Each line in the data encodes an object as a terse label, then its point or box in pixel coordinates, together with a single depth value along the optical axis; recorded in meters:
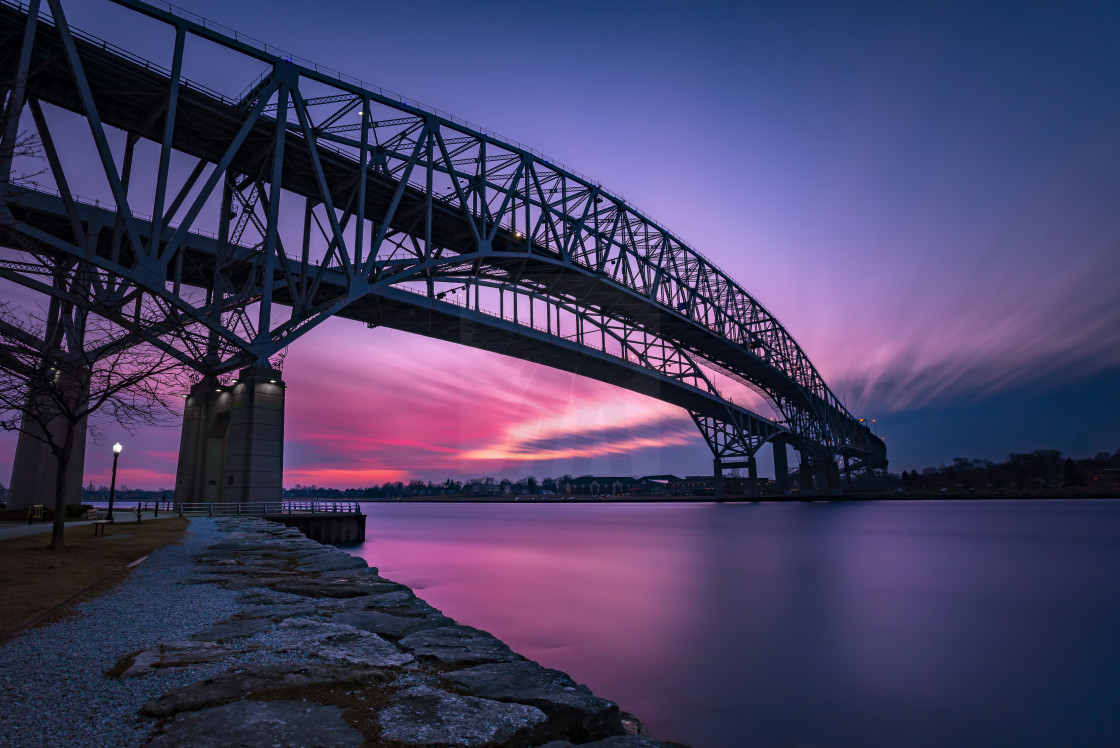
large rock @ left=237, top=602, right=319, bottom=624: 5.88
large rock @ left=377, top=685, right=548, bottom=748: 3.02
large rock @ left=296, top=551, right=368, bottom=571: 9.68
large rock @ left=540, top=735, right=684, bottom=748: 3.23
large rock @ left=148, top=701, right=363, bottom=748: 2.76
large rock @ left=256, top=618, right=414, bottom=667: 4.48
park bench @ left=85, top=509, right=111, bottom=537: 15.50
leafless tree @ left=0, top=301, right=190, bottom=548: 11.63
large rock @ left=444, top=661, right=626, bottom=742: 3.67
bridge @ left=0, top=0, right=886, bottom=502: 21.16
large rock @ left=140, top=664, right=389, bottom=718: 3.25
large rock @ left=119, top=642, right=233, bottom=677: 3.97
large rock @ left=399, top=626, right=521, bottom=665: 4.73
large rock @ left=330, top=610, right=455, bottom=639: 5.61
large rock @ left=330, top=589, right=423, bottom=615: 6.65
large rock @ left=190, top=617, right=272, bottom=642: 4.95
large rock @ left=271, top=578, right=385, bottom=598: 7.38
